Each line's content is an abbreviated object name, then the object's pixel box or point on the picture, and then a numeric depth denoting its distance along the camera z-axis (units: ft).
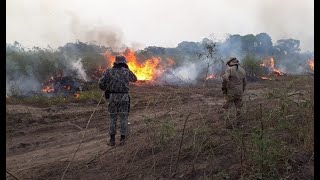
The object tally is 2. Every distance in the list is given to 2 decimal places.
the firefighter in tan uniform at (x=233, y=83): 18.76
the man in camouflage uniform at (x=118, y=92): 17.03
